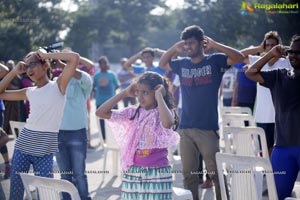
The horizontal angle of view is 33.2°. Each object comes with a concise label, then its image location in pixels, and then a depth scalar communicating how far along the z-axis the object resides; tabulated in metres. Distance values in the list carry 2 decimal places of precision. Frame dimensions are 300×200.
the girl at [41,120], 4.28
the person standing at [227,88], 9.94
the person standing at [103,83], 9.73
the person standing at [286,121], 4.04
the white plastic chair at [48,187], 3.07
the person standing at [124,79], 13.41
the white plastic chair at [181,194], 4.38
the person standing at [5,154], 7.03
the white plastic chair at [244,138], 5.07
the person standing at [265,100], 5.81
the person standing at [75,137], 5.29
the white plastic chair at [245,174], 3.78
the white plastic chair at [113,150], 7.26
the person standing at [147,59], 8.12
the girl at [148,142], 3.82
